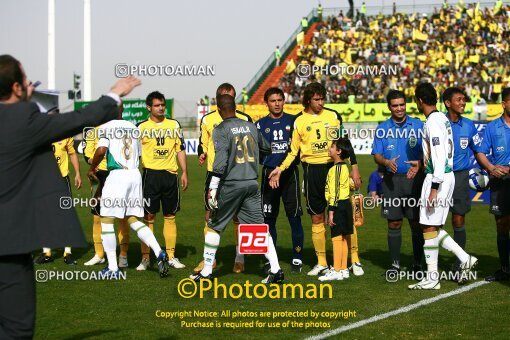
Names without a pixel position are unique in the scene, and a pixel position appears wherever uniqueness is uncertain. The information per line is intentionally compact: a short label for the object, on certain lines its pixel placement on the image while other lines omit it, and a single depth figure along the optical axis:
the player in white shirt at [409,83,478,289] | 9.31
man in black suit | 5.12
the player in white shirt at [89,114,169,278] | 10.54
